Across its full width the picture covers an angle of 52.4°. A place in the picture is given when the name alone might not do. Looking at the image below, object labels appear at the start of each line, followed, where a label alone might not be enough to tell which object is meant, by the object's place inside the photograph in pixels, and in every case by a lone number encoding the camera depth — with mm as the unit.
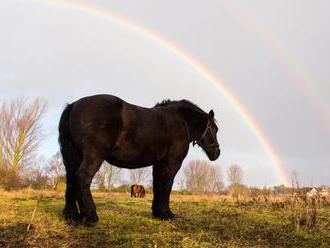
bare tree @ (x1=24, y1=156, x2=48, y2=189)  38866
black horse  6422
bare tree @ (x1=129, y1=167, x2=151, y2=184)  64500
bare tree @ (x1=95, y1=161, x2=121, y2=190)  46359
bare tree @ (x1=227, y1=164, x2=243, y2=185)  70900
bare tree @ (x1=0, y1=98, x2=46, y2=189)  37022
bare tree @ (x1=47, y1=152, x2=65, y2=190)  43125
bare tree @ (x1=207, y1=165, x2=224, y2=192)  67088
